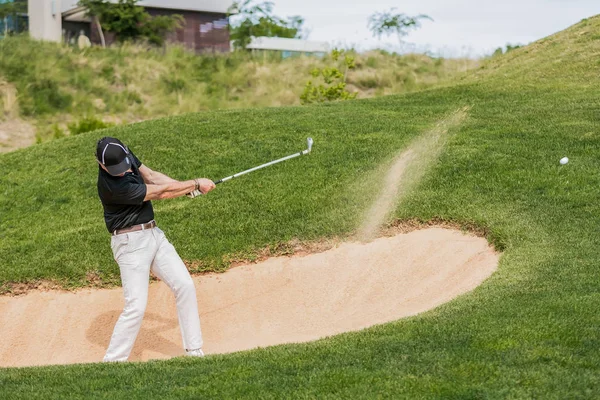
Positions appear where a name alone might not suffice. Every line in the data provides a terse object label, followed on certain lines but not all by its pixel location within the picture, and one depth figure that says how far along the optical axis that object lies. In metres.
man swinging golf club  9.73
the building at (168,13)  47.94
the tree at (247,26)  48.81
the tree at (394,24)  48.16
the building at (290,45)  56.57
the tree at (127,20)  44.91
